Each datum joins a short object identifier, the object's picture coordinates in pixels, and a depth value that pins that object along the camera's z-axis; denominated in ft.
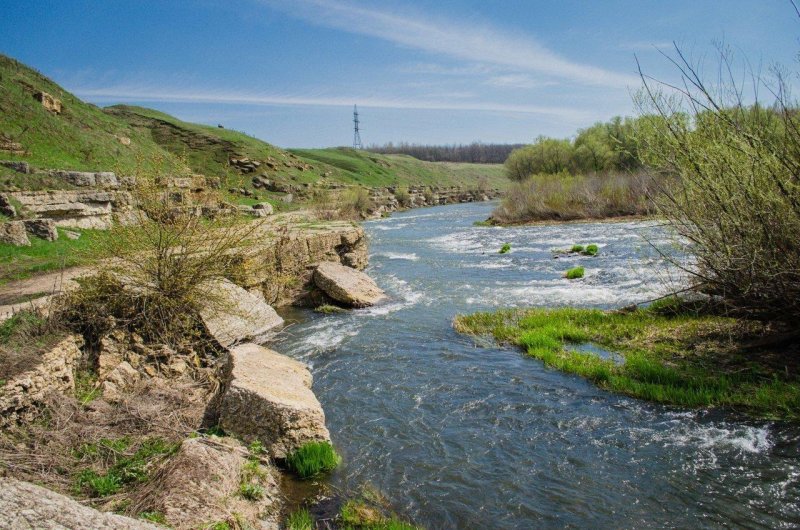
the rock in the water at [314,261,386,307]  48.67
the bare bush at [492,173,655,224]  131.13
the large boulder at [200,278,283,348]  31.89
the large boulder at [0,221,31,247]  46.57
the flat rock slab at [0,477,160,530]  8.91
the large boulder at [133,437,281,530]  14.79
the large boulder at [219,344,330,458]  20.20
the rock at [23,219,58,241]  50.47
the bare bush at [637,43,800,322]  23.86
